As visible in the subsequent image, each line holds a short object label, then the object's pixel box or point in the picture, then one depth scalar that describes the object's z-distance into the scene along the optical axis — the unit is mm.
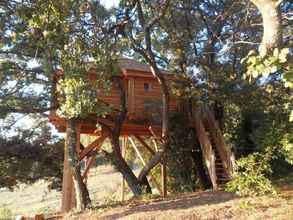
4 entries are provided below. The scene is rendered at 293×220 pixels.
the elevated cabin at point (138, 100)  15198
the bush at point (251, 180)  9445
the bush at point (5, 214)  19394
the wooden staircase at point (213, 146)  14195
